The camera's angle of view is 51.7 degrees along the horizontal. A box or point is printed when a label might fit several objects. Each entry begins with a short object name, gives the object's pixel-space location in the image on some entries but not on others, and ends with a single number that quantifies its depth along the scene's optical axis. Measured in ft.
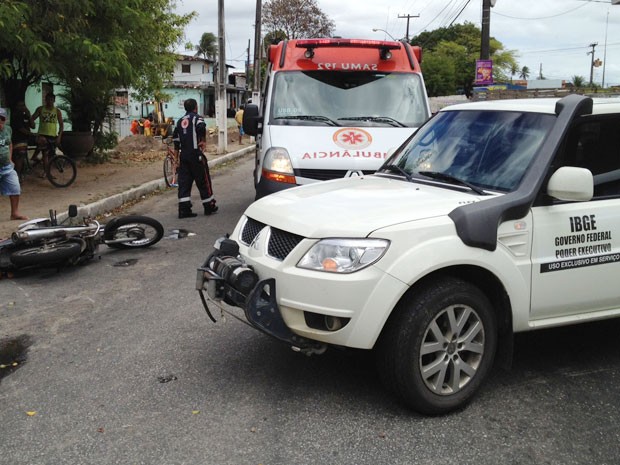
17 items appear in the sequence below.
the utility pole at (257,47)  102.79
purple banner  61.41
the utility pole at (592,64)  268.25
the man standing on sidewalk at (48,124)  43.68
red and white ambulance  24.76
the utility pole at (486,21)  60.49
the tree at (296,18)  182.30
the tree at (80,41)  32.04
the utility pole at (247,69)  181.13
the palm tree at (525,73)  385.42
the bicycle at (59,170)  41.57
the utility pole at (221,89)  72.95
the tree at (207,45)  280.31
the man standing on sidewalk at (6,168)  28.14
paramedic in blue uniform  33.37
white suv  11.18
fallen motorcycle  21.27
